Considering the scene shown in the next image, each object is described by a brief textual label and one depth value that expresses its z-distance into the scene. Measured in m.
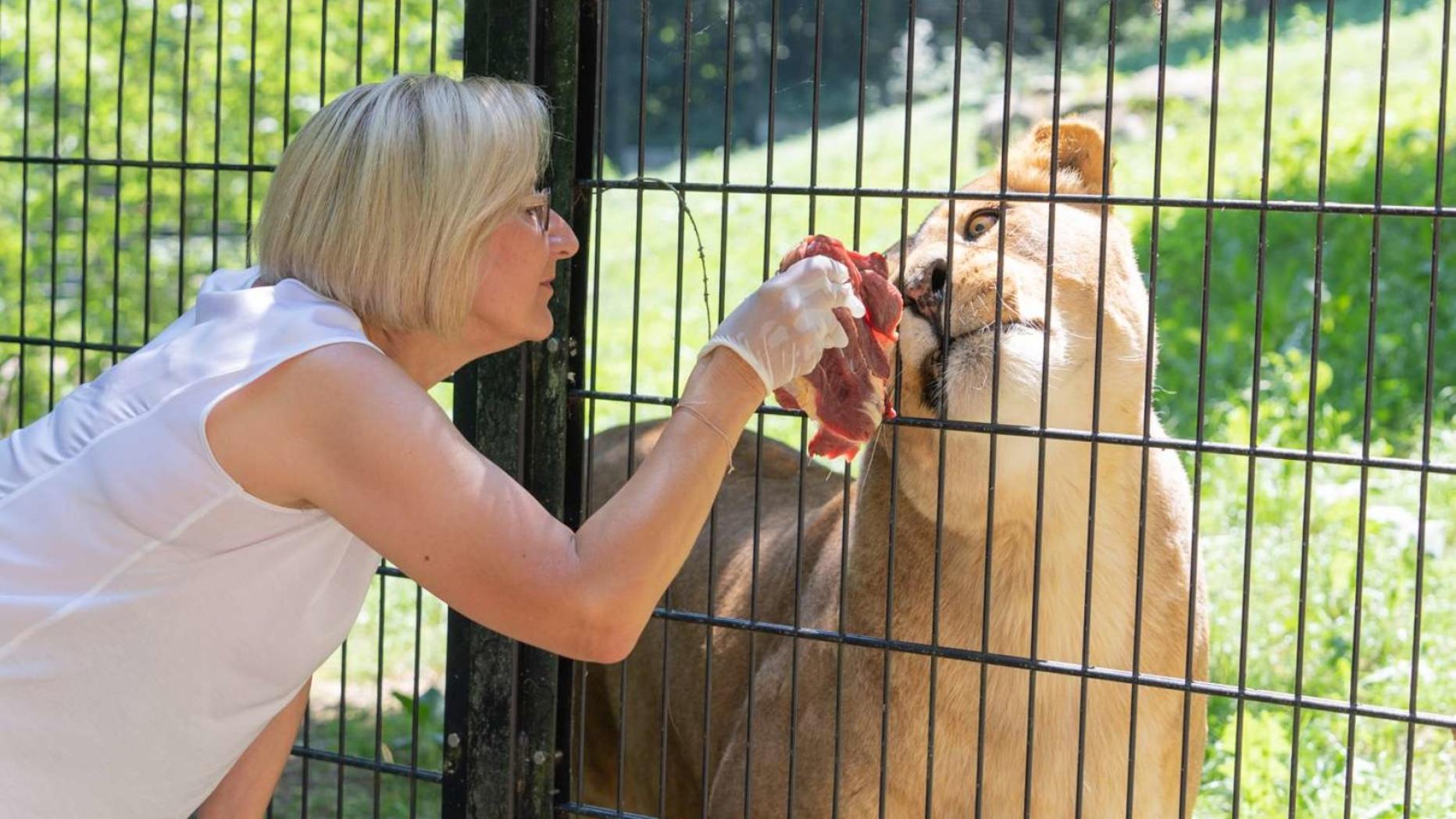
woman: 2.40
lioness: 3.20
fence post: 3.29
